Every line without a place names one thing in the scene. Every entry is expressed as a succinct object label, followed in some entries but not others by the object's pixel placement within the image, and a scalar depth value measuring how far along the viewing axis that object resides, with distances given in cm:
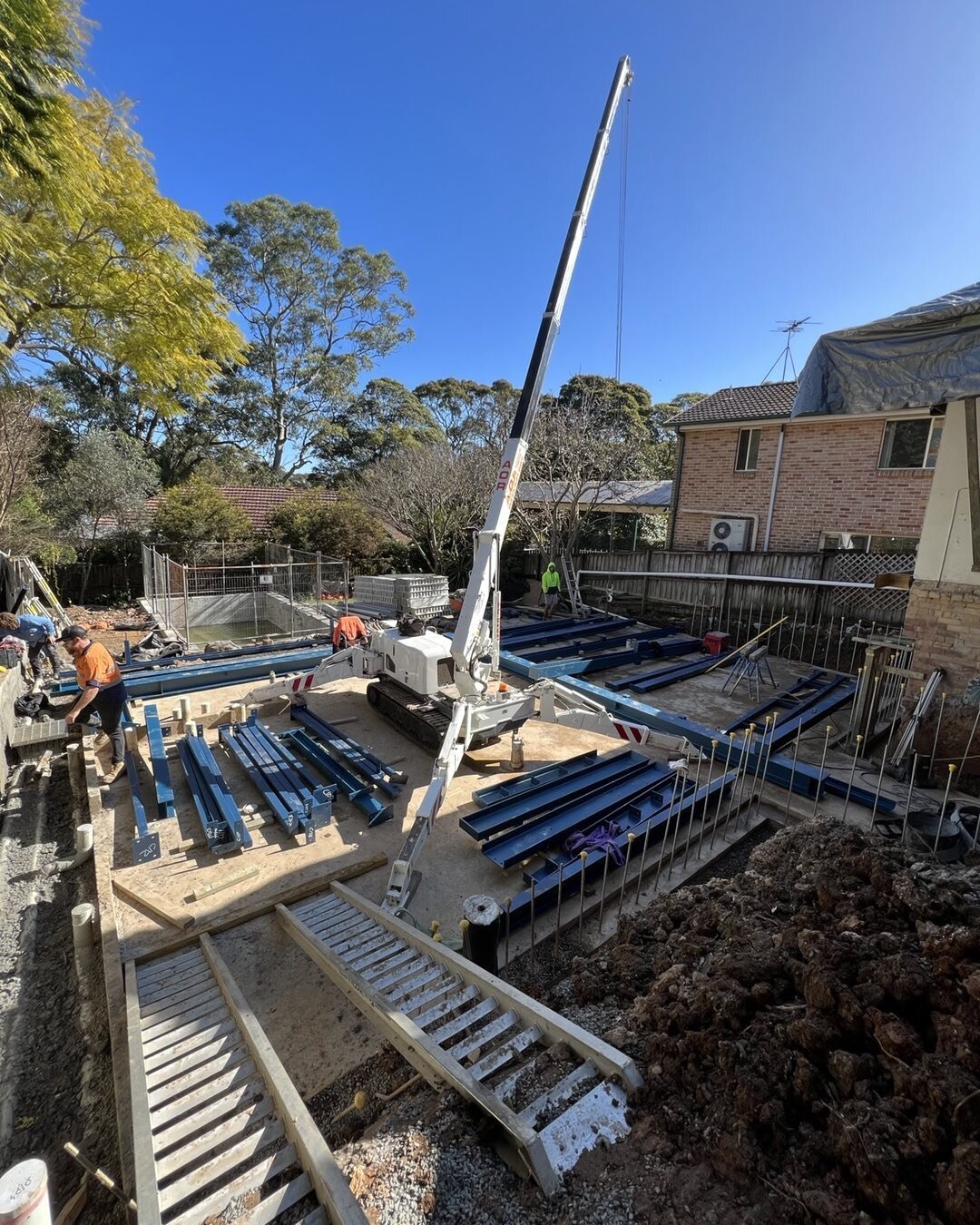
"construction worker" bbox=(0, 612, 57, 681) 857
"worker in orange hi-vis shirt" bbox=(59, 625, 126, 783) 555
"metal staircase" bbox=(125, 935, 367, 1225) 180
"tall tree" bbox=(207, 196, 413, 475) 2703
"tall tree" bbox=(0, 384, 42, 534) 1334
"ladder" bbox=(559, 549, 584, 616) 1430
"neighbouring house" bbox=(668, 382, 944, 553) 1195
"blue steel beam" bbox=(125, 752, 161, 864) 436
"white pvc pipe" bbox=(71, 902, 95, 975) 363
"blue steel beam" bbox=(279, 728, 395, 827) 510
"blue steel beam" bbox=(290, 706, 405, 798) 561
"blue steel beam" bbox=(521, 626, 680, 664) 1002
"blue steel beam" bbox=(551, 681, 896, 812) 544
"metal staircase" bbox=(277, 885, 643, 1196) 197
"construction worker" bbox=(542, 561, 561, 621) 1434
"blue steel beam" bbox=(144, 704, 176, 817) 516
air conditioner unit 1427
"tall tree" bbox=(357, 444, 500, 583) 1677
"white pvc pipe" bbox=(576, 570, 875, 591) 1071
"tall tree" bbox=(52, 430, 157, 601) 1628
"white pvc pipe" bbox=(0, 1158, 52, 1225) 133
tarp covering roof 410
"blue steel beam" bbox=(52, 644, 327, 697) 785
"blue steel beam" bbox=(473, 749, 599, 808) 536
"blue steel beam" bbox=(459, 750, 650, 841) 477
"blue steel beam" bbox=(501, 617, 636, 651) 1127
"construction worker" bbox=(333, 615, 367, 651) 823
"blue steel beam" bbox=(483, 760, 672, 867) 447
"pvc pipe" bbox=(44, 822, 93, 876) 457
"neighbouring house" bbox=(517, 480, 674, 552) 1727
